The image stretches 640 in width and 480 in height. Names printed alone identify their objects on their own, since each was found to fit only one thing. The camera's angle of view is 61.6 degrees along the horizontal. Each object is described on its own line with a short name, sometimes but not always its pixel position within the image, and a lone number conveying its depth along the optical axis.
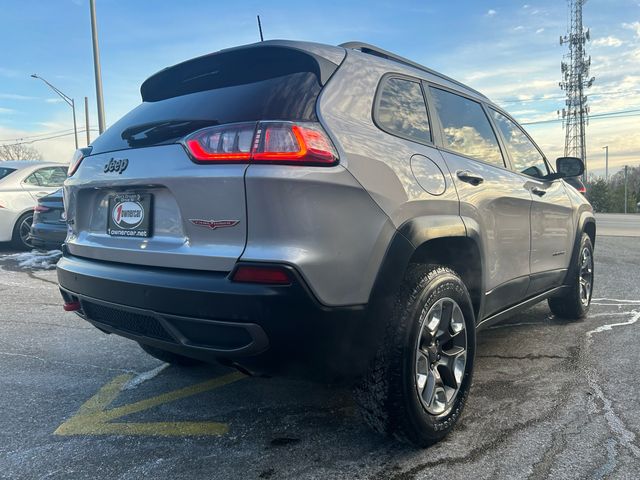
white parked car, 8.92
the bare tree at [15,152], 71.75
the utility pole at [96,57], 16.03
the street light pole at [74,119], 21.87
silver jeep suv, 2.04
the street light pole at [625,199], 73.40
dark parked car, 7.02
